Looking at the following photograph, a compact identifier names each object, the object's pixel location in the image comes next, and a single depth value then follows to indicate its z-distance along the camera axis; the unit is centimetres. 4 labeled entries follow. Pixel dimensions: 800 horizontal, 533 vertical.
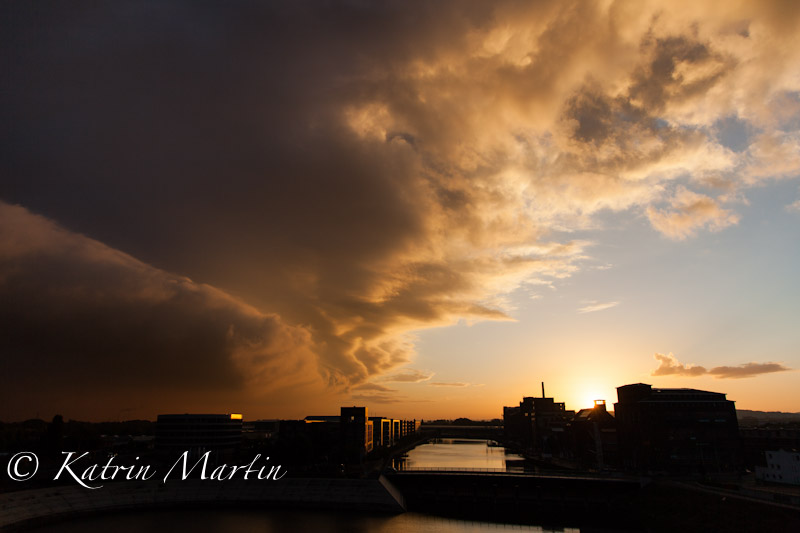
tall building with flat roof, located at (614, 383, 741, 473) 11412
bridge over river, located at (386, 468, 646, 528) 8800
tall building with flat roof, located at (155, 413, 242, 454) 16512
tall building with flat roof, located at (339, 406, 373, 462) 19225
